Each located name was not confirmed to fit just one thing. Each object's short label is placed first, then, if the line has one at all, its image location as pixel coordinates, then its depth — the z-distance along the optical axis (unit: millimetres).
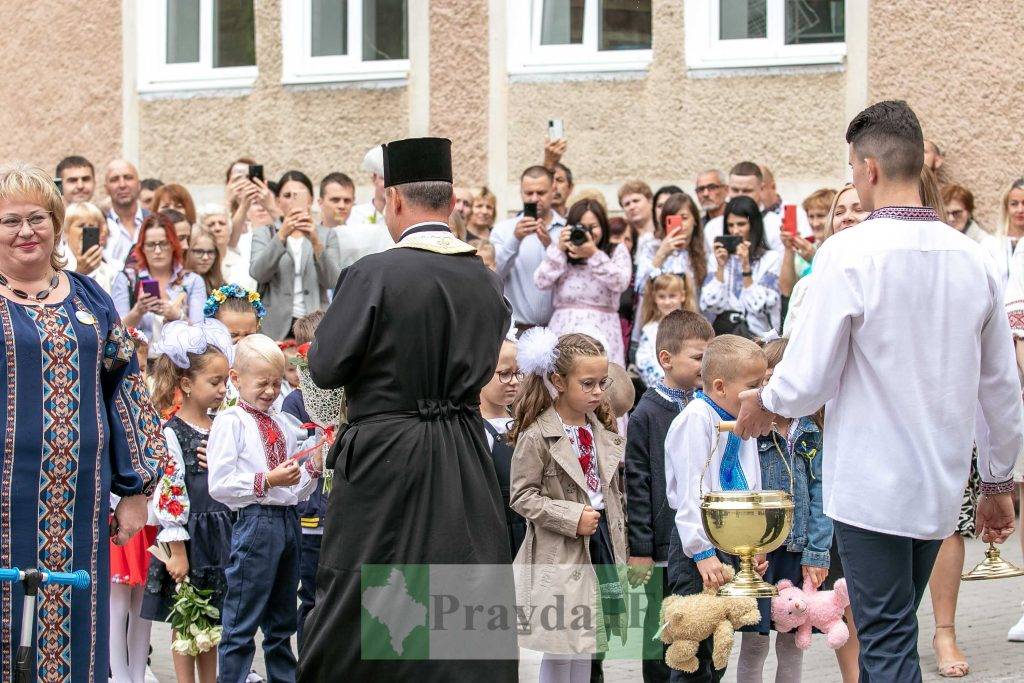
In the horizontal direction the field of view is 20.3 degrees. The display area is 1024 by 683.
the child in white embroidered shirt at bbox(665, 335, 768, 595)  11321
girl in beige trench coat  11715
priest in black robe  9794
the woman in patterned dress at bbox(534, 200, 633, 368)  18703
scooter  8135
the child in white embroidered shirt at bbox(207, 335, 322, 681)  12517
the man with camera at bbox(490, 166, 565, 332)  19159
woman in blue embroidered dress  9144
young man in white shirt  8895
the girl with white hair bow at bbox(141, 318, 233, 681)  12987
